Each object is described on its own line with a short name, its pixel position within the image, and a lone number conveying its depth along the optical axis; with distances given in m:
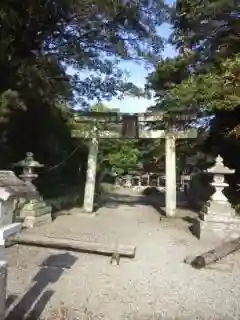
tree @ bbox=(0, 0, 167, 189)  5.94
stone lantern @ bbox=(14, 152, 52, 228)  6.43
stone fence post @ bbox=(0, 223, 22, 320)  2.04
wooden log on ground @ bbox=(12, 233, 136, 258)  4.54
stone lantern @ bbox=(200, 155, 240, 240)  5.93
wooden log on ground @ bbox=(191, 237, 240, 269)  4.26
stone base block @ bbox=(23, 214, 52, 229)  6.37
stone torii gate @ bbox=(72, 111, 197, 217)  8.35
